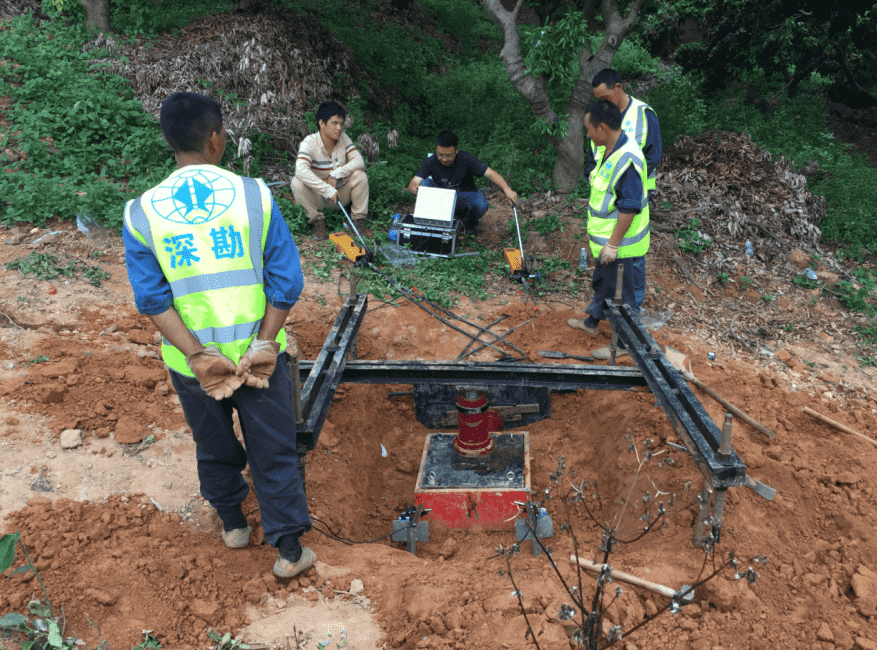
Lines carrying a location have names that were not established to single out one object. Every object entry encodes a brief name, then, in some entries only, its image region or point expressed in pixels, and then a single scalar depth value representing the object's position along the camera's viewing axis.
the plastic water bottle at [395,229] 6.78
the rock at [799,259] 6.71
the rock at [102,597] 2.64
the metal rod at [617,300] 4.41
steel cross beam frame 3.36
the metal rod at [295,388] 2.84
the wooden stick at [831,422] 4.22
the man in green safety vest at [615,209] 4.36
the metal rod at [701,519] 3.12
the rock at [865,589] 2.84
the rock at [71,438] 3.57
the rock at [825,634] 2.66
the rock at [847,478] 3.73
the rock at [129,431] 3.71
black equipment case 6.57
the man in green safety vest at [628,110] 5.11
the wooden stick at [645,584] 2.81
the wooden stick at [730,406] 4.19
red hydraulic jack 4.00
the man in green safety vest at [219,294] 2.41
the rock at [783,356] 5.22
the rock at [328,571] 2.96
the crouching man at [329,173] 6.67
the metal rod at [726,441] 2.71
